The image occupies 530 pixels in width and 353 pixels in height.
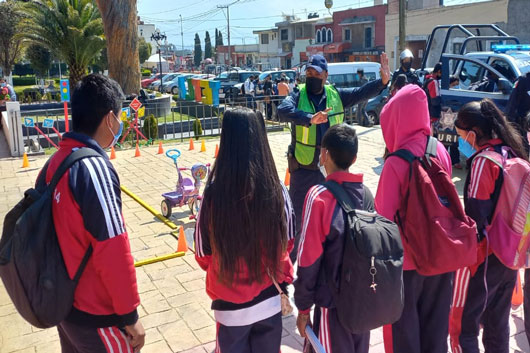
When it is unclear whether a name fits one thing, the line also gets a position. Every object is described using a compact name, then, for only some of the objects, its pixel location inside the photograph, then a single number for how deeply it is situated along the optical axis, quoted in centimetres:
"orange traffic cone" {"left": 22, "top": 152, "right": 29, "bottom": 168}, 1091
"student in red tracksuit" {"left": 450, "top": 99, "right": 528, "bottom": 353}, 318
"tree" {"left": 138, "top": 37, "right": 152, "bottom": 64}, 5326
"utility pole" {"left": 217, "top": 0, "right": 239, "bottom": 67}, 6975
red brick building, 4725
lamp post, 3791
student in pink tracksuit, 295
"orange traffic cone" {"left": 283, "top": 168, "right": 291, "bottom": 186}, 880
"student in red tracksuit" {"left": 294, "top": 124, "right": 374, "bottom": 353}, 257
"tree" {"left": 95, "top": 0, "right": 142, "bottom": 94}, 1788
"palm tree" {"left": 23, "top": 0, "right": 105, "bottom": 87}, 2209
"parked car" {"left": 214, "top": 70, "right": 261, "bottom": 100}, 2881
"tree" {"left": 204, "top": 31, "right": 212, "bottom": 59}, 10094
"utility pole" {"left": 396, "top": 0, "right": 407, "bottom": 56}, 1988
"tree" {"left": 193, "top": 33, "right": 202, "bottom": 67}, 10032
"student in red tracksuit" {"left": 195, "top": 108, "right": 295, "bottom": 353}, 241
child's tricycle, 700
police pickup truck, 858
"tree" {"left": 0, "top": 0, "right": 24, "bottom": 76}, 3388
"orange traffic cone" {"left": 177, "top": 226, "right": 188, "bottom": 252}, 590
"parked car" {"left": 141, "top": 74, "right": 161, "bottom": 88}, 4369
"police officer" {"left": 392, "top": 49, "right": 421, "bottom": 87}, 898
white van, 1947
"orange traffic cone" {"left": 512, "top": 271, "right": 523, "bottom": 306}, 438
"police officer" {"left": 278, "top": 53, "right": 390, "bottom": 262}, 453
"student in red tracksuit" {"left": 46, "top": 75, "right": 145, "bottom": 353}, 222
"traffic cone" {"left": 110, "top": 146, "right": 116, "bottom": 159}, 1163
